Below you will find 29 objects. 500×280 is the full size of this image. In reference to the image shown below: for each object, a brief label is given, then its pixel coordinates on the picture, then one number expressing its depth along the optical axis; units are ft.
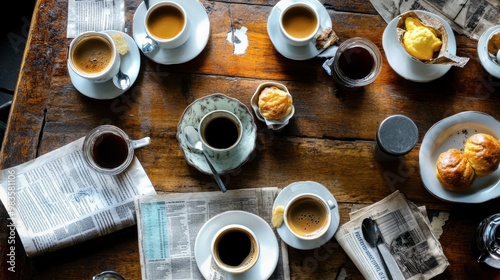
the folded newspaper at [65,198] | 4.75
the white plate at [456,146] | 4.77
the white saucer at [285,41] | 4.94
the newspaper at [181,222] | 4.76
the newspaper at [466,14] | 5.04
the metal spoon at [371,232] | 4.71
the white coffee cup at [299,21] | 4.86
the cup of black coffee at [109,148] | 4.77
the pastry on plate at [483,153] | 4.62
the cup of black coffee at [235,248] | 4.58
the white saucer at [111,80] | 4.87
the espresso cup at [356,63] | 4.80
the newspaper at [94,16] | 4.97
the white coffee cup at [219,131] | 4.60
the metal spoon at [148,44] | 4.85
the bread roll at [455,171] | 4.62
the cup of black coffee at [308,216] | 4.65
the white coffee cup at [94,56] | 4.74
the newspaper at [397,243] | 4.72
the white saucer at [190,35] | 4.90
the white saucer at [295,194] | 4.71
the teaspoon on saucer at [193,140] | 4.70
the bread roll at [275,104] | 4.64
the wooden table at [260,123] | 4.77
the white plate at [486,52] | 4.93
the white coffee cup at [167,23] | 4.81
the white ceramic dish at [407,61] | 4.90
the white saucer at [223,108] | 4.68
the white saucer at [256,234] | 4.70
